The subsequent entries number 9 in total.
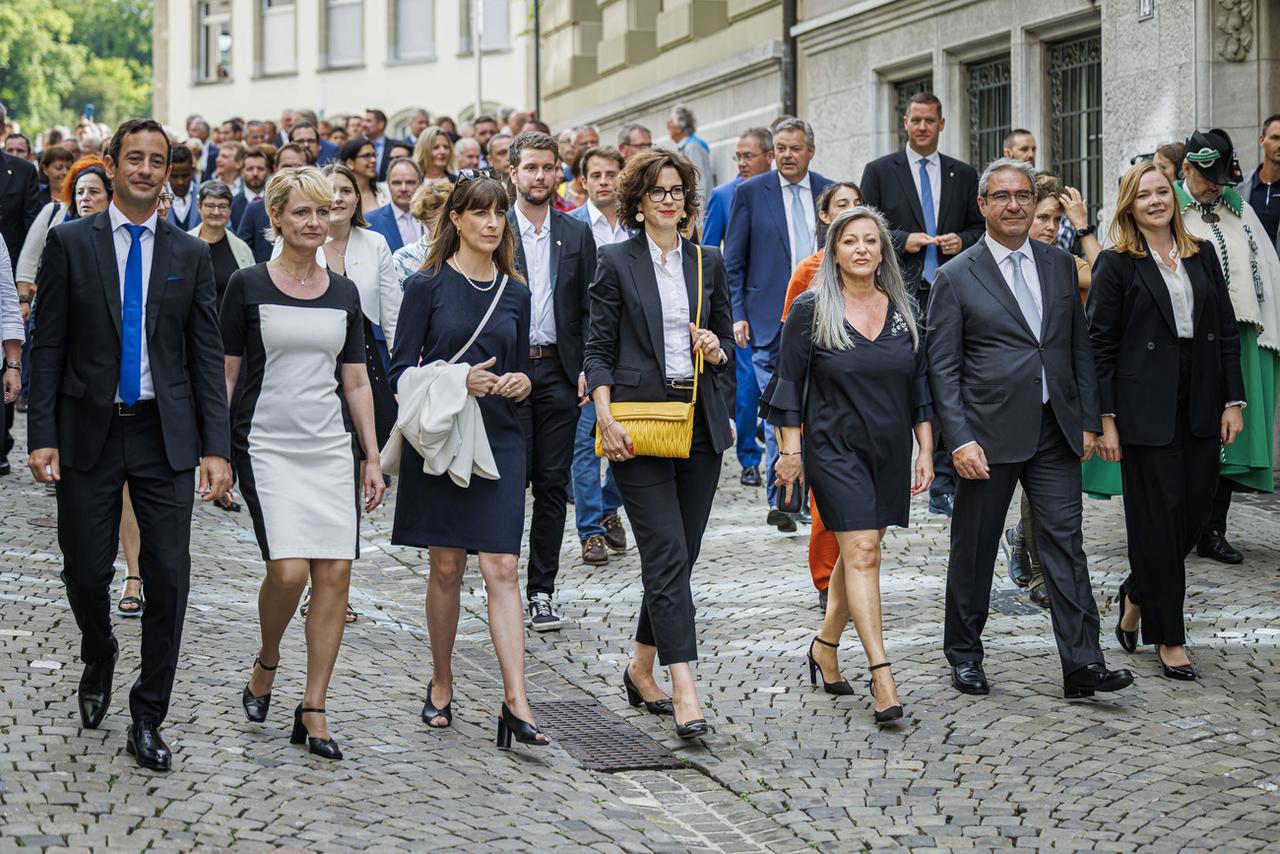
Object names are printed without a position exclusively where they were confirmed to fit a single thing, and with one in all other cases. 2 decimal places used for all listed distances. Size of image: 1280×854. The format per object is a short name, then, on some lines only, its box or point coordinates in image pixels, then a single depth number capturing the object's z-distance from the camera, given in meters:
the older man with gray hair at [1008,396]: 8.11
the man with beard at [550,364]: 9.63
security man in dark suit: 12.09
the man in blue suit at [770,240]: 12.33
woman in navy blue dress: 7.52
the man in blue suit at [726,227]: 13.08
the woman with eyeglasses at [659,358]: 7.75
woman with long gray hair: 7.79
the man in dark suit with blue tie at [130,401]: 6.82
